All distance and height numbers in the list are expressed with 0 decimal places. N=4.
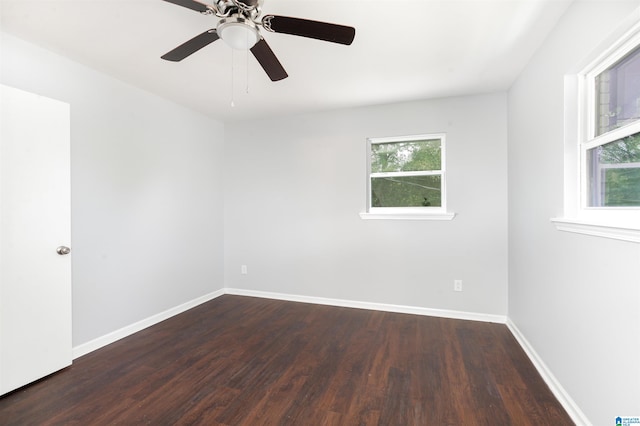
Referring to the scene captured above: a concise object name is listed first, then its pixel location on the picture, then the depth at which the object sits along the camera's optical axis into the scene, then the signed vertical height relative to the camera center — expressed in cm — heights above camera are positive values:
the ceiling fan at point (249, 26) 142 +95
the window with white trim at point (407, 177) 340 +41
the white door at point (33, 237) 199 -17
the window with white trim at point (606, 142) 140 +37
